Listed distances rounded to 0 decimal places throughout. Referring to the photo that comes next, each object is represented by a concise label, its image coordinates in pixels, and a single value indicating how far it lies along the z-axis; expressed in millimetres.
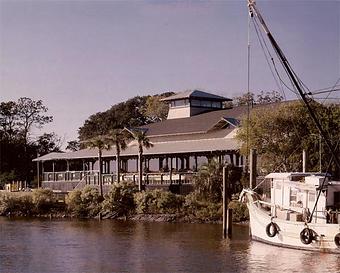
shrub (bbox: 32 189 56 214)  65875
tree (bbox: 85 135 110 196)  66812
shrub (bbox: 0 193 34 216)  66500
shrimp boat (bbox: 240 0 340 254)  37812
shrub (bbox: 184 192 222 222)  55250
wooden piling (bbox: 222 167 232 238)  44219
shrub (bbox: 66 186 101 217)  62875
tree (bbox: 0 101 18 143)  106900
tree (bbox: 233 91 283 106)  109656
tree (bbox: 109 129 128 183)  66625
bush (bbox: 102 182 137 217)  61250
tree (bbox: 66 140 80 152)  115188
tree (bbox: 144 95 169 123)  113250
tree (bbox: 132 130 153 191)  62781
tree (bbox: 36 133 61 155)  105500
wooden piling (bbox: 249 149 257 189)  46250
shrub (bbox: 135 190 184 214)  59031
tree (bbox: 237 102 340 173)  56312
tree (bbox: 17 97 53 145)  108312
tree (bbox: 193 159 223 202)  57938
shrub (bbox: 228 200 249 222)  53844
